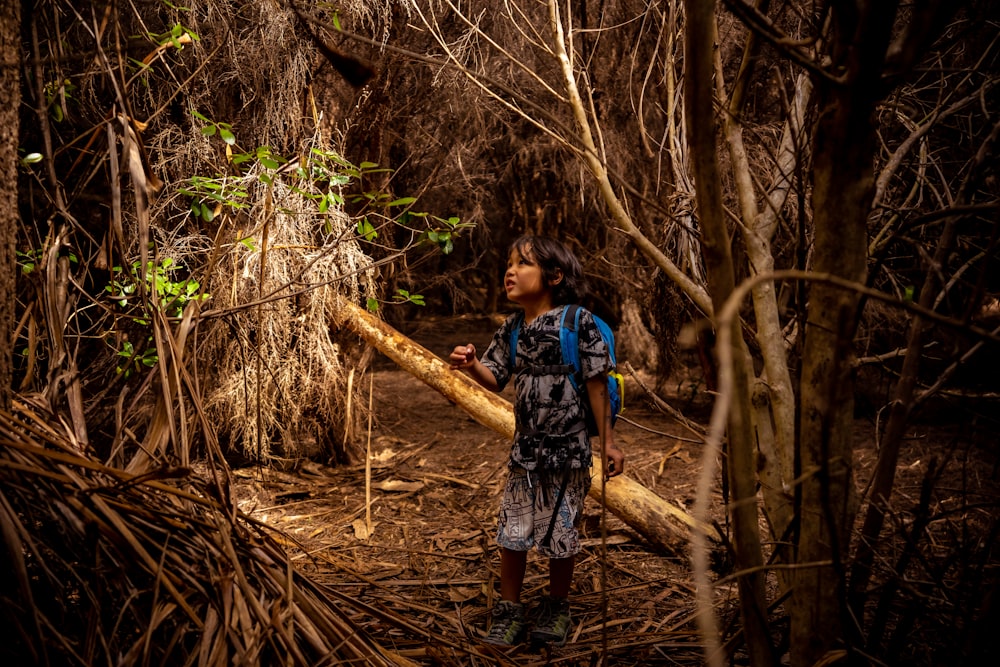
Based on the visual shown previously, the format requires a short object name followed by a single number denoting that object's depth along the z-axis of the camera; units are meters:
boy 2.85
